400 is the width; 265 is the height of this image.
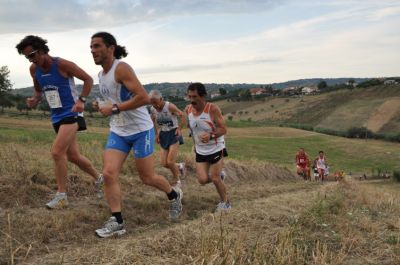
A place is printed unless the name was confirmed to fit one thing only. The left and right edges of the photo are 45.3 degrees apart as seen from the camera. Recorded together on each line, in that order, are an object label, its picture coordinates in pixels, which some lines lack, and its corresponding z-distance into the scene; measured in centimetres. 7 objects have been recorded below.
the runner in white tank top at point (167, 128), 901
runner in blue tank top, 608
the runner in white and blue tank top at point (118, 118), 539
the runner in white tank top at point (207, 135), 728
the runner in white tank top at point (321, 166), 2009
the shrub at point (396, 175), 4028
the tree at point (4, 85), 5332
